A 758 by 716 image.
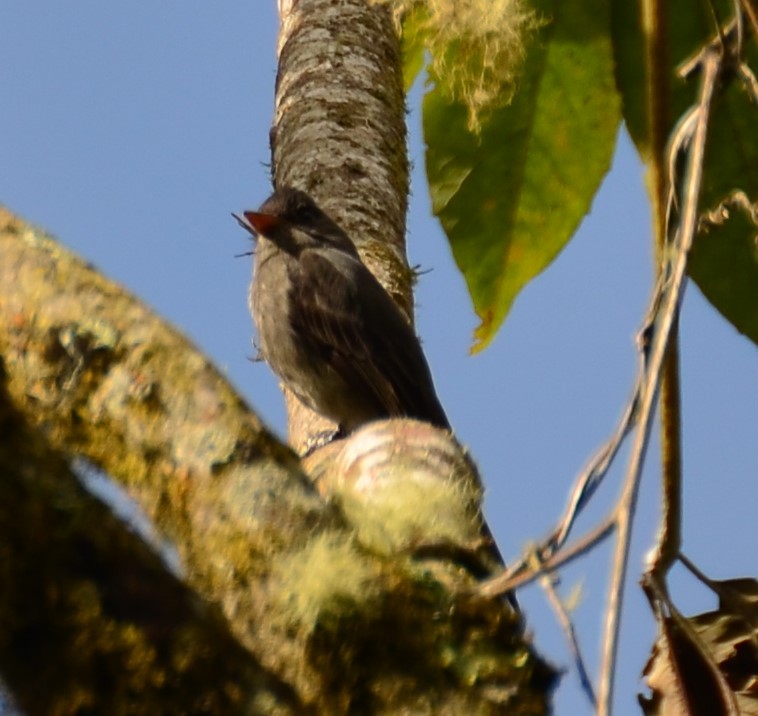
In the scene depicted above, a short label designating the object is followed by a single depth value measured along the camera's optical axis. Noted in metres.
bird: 10.46
